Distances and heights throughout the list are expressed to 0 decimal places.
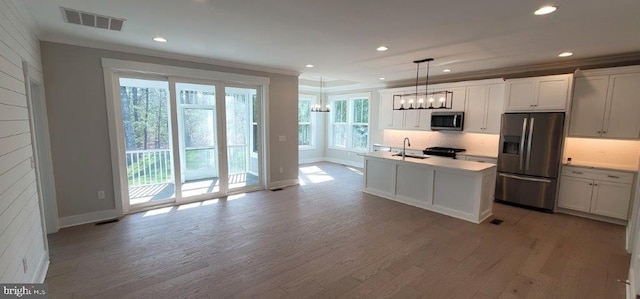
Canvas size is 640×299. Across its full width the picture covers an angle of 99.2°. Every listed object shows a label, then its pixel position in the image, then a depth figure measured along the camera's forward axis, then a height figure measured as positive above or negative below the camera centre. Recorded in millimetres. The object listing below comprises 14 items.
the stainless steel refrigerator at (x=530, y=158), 4535 -566
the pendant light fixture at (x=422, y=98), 6082 +640
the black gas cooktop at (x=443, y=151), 5896 -584
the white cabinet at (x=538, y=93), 4484 +565
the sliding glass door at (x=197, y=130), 5072 -162
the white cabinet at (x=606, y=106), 4031 +316
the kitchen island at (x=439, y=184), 4164 -1004
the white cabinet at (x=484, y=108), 5391 +347
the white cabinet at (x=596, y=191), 4047 -1009
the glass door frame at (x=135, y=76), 4039 +469
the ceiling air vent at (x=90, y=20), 2771 +1081
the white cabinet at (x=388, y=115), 7082 +241
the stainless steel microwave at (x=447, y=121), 5902 +84
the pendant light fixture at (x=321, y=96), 9159 +938
